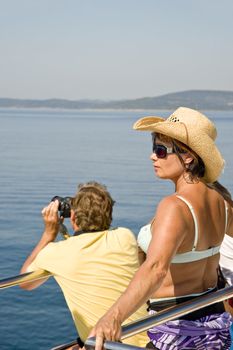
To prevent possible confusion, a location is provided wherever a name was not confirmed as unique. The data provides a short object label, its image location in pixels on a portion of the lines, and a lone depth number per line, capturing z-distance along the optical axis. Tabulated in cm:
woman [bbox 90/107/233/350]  264
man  331
